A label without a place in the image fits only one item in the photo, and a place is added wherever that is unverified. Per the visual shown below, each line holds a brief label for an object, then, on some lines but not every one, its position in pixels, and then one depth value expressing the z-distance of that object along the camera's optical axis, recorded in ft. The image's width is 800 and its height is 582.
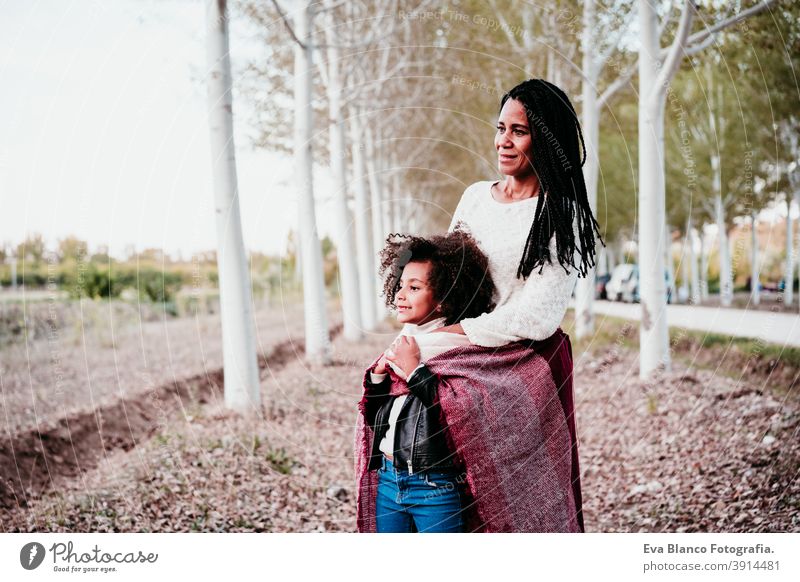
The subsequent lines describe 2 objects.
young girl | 7.47
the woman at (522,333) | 7.58
